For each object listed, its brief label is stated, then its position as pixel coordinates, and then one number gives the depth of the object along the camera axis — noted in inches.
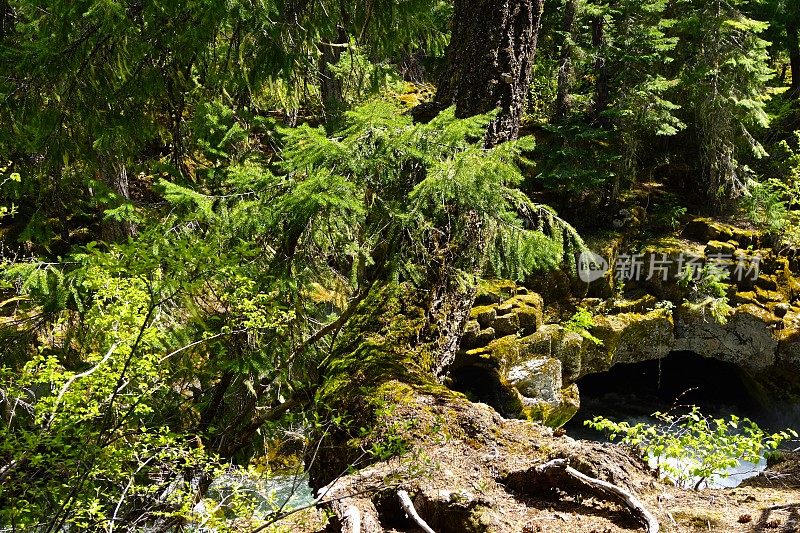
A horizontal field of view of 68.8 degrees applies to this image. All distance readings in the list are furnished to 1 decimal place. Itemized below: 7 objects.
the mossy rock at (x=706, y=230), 436.1
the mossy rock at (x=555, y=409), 340.8
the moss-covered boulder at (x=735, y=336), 408.5
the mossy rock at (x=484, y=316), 350.9
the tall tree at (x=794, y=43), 535.6
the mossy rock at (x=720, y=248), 422.0
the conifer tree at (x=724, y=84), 429.7
